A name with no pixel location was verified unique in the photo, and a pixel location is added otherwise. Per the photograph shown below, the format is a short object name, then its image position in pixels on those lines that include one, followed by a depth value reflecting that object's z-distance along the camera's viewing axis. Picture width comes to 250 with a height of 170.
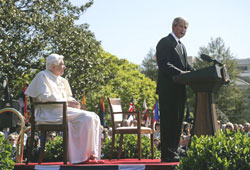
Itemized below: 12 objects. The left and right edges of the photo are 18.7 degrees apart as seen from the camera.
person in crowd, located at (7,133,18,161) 16.65
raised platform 10.35
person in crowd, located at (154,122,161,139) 22.73
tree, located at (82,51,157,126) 76.66
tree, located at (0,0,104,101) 39.09
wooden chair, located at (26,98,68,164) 11.86
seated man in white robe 11.92
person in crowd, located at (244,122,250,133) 23.09
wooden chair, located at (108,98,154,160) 13.63
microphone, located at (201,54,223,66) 10.46
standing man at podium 11.20
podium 10.35
